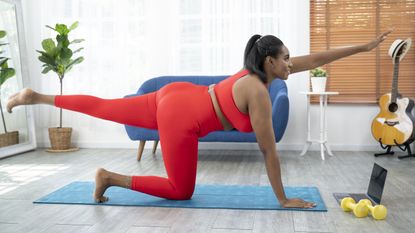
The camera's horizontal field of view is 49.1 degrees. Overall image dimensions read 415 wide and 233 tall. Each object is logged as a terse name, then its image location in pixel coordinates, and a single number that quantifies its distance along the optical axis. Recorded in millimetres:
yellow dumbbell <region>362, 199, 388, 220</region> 2447
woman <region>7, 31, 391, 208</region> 2473
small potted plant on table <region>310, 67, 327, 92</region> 4699
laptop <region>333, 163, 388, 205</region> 2719
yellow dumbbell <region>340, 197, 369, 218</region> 2494
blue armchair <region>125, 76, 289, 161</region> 4203
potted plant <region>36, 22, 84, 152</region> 5117
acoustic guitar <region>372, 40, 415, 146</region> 4402
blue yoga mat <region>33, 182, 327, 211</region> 2758
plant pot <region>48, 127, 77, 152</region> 5258
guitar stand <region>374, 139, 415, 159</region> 4473
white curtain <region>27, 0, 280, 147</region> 5133
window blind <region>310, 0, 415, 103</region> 4898
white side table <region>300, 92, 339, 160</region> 4652
